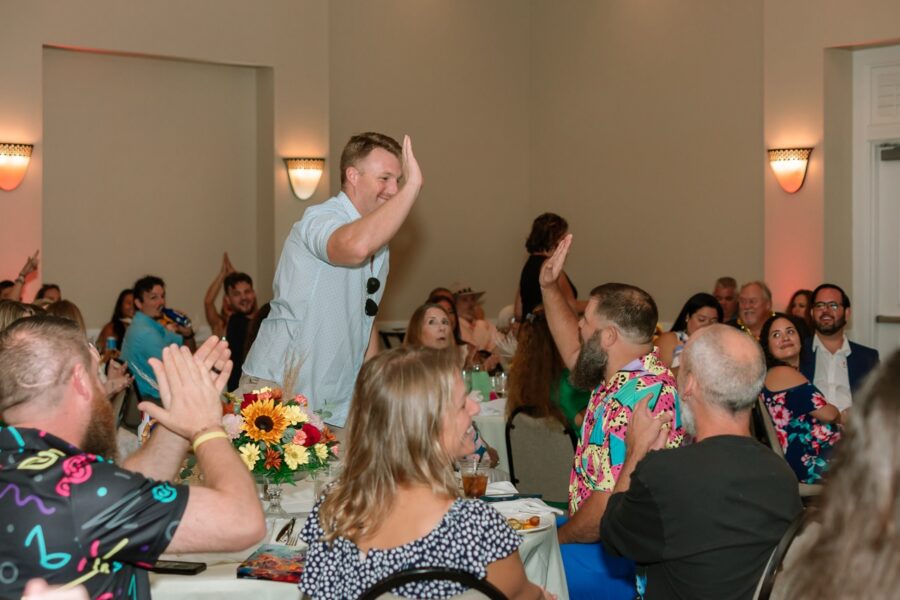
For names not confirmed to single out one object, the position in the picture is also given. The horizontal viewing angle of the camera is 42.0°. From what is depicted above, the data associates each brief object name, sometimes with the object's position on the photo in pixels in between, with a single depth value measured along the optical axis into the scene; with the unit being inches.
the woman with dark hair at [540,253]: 340.5
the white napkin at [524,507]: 136.5
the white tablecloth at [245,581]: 110.2
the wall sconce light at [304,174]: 384.5
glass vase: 133.7
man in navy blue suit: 266.5
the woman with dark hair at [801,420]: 194.7
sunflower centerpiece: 128.3
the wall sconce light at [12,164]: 334.0
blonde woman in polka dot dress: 93.1
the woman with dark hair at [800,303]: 329.4
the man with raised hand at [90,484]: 73.7
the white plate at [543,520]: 129.1
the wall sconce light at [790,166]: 362.0
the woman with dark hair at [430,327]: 257.4
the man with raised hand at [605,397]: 141.9
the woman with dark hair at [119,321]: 322.3
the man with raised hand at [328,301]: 148.2
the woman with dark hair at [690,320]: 259.4
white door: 360.5
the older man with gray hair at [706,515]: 107.9
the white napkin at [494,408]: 241.0
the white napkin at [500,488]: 149.5
